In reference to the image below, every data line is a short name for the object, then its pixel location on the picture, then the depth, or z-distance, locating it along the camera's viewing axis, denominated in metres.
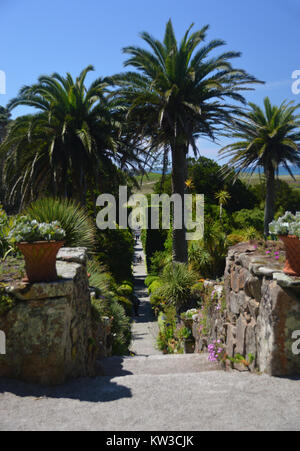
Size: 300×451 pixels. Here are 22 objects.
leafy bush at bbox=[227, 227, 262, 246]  13.69
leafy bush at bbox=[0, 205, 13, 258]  5.71
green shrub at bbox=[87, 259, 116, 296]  7.07
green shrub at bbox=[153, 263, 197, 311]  11.04
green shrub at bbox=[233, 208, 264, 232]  21.86
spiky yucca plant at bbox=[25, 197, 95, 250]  7.29
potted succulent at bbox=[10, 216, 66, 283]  4.04
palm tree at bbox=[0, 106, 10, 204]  25.85
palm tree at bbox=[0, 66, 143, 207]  13.66
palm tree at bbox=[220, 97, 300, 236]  17.80
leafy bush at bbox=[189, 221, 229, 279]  13.24
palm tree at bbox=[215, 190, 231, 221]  21.64
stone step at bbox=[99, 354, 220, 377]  5.68
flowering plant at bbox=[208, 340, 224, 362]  5.99
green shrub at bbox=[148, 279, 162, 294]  16.77
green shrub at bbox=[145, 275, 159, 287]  19.11
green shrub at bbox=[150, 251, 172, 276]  18.09
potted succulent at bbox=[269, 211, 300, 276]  4.04
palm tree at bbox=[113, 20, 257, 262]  12.25
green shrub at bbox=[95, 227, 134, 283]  16.89
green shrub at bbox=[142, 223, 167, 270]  22.59
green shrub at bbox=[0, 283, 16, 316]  3.76
